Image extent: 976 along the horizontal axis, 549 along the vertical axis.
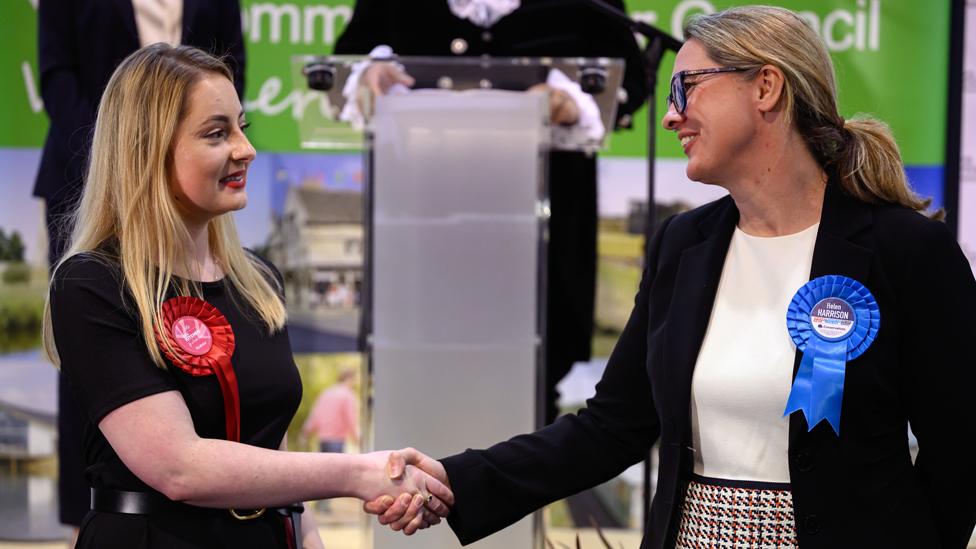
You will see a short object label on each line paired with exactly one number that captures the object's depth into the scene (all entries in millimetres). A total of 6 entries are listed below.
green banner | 4664
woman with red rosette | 1883
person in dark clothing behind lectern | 3822
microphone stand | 3238
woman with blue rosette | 1878
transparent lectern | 2811
